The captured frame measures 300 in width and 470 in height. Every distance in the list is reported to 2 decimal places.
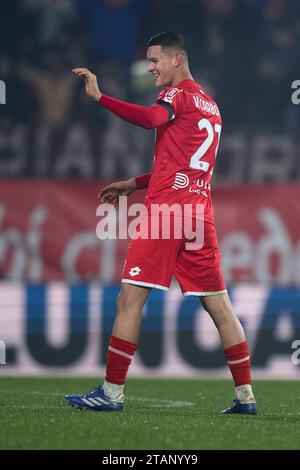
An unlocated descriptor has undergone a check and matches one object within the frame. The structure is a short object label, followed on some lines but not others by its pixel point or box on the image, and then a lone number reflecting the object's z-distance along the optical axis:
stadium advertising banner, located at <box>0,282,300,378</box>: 18.86
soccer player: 11.45
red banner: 19.45
